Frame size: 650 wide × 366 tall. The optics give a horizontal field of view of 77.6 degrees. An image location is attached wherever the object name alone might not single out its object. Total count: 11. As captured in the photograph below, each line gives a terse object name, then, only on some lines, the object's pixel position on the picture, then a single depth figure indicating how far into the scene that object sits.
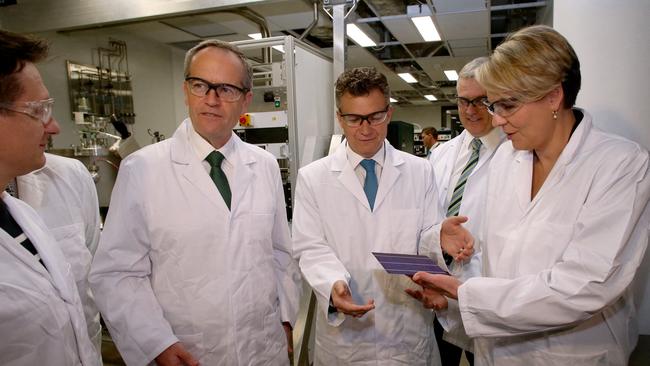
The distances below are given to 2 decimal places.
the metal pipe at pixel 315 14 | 3.08
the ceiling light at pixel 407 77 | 8.12
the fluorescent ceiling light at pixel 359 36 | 4.90
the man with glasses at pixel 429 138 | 6.04
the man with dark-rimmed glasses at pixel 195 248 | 1.17
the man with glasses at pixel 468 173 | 1.62
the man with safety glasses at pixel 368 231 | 1.35
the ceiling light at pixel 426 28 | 4.67
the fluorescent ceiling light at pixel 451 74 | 7.91
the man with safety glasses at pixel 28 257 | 0.77
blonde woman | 0.93
